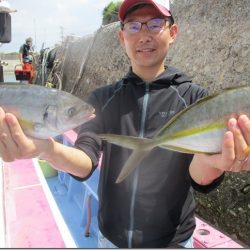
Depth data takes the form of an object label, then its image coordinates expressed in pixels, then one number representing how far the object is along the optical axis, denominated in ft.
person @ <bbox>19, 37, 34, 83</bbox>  46.01
